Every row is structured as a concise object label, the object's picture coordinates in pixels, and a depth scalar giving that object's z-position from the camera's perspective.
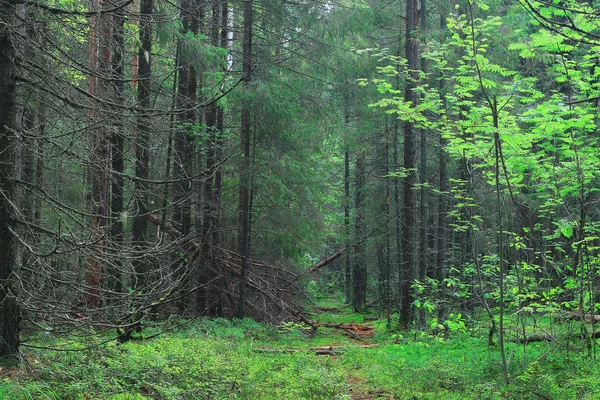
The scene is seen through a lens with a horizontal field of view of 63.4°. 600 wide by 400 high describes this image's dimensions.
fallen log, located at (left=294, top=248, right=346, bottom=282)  16.59
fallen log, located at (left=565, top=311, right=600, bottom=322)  7.21
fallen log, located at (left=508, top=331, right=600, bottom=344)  8.05
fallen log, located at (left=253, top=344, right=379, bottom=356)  10.43
